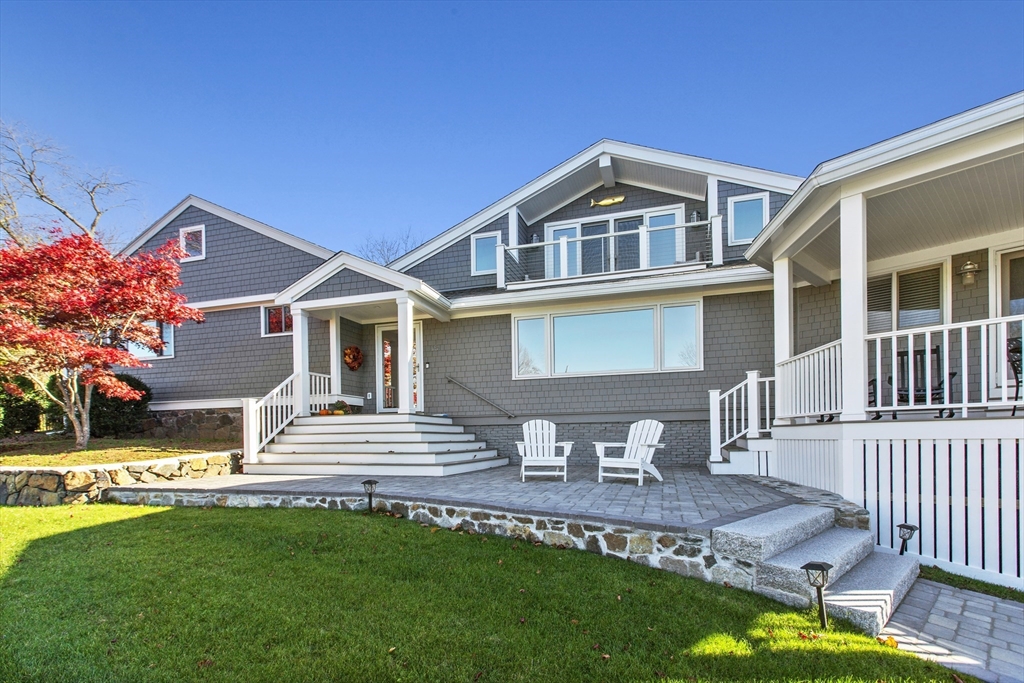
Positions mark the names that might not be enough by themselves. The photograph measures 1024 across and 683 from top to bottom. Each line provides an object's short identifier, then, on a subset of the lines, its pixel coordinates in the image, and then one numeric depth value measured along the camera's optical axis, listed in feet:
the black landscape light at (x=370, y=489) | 18.55
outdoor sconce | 21.59
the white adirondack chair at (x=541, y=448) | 24.12
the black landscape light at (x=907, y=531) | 13.69
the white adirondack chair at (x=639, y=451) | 22.25
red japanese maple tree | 25.79
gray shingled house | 29.40
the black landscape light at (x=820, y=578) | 10.19
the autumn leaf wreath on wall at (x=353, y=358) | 35.14
